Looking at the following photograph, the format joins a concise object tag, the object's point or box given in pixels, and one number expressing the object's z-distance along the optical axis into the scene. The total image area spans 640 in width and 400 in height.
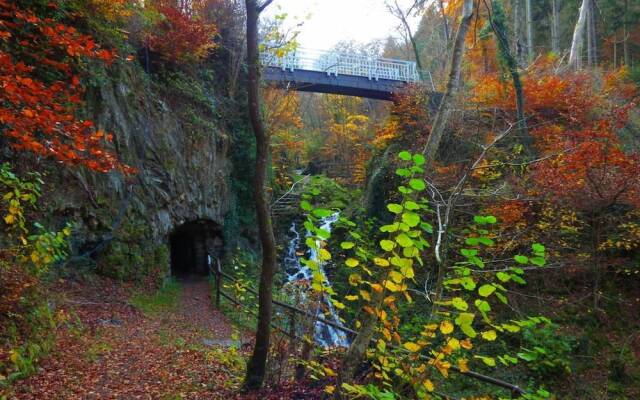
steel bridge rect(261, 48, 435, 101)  19.69
